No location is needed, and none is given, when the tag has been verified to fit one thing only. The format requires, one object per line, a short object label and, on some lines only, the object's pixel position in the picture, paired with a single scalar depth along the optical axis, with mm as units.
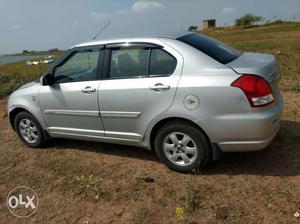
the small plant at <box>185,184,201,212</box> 2378
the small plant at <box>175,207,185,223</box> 2291
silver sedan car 2514
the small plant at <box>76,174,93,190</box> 2848
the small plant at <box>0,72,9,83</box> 9076
